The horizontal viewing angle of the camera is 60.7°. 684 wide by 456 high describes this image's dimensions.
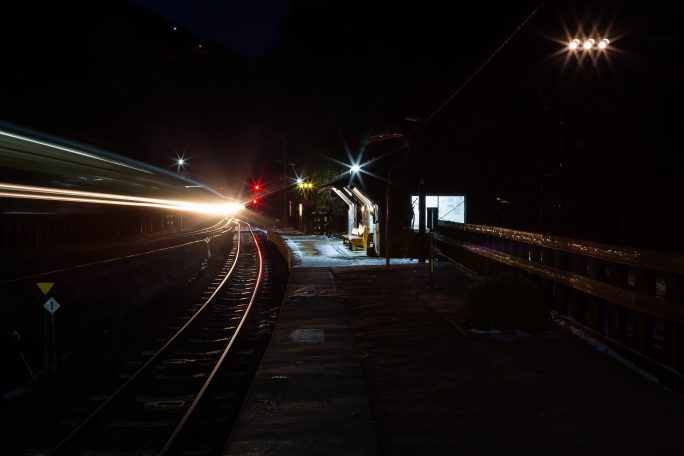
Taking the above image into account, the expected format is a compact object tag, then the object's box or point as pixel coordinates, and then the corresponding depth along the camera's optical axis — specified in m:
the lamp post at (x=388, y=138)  19.08
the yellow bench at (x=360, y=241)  26.33
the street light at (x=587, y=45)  13.05
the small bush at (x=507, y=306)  8.94
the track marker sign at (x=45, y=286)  10.81
